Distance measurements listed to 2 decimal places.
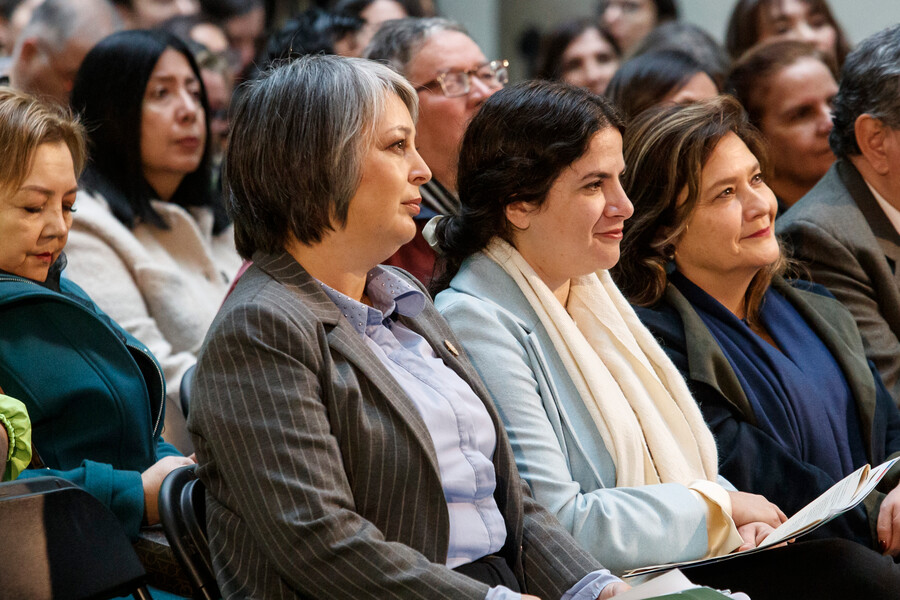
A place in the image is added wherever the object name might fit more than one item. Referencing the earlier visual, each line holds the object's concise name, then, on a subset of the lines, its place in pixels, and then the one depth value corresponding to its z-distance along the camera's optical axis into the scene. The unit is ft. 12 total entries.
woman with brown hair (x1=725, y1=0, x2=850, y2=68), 31.78
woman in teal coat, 12.50
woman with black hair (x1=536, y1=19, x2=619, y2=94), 32.48
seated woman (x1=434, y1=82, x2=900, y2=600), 12.25
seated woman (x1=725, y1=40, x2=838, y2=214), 22.58
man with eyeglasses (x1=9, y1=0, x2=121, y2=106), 23.82
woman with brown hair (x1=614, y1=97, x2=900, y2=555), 14.82
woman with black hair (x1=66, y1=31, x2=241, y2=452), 19.31
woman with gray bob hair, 9.59
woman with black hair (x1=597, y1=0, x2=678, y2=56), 39.09
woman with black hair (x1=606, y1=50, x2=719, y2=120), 23.12
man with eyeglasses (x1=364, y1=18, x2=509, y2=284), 18.88
